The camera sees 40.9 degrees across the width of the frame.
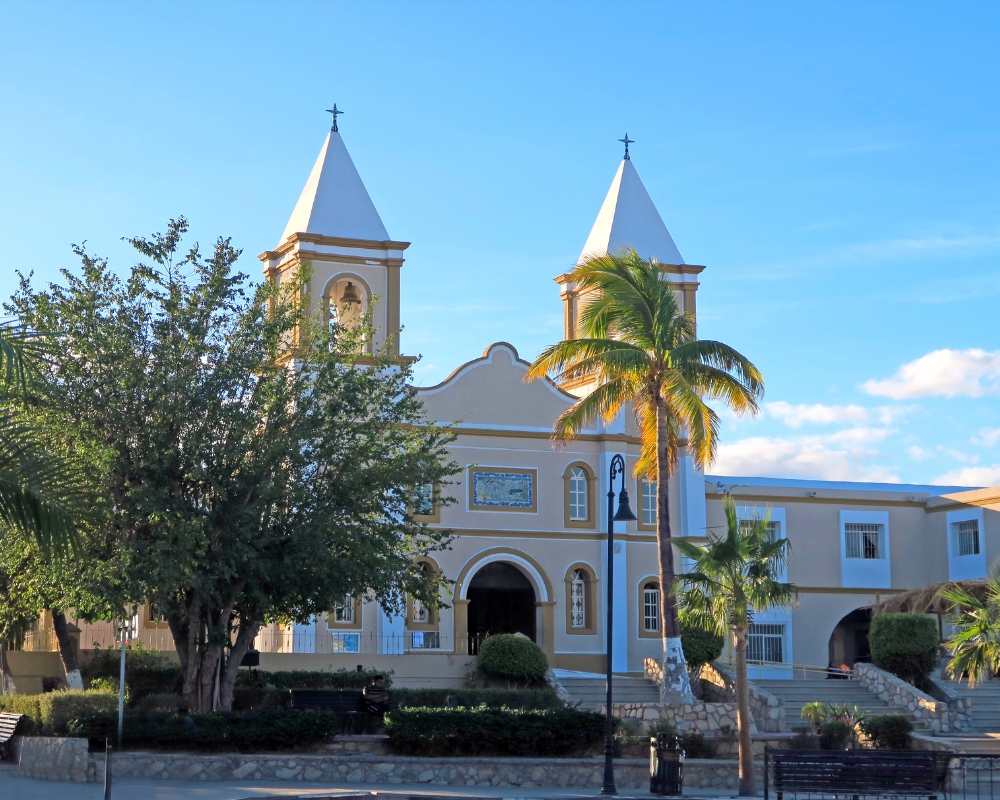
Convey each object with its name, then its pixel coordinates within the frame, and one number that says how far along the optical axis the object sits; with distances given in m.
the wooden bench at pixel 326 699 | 25.38
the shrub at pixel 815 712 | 26.86
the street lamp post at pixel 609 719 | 20.30
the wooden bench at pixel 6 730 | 21.78
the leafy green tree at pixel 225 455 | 21.75
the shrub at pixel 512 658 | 30.27
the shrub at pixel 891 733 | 25.88
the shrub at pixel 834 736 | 25.36
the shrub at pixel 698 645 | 31.67
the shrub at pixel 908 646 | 30.41
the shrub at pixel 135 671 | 26.00
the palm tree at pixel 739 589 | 20.70
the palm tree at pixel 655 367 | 26.69
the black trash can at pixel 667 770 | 20.50
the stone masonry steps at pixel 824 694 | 29.36
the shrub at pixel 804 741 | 24.61
